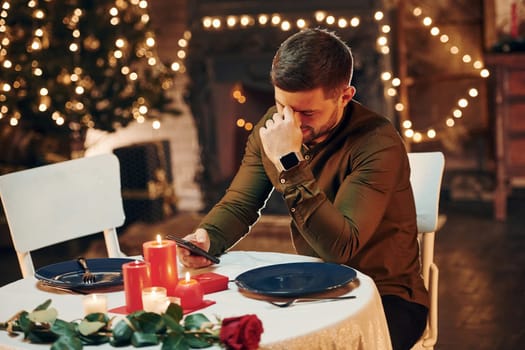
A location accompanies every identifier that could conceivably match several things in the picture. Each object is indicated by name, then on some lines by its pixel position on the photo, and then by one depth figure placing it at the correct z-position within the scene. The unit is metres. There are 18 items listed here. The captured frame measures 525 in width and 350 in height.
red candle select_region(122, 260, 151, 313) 2.75
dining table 2.58
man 3.02
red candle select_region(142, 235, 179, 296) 2.89
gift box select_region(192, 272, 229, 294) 2.90
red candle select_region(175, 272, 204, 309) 2.77
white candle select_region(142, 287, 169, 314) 2.68
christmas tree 5.91
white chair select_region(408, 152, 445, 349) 3.55
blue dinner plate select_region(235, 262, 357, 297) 2.79
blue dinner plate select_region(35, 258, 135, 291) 2.96
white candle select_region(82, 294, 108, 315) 2.69
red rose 2.45
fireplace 7.34
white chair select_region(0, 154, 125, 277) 3.60
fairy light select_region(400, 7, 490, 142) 7.62
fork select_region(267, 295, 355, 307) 2.76
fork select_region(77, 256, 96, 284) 3.00
